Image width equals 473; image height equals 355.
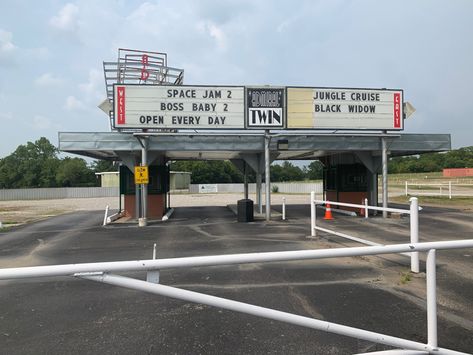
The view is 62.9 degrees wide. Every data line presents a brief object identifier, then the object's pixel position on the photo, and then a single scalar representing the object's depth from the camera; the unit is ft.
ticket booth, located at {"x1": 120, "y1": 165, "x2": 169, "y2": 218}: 63.57
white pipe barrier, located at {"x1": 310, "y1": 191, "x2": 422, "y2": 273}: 21.25
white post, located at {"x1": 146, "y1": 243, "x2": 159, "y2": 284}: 7.97
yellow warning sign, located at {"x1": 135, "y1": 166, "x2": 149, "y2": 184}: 51.67
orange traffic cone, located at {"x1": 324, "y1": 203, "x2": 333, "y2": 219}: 51.74
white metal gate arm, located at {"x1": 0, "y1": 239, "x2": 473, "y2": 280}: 7.14
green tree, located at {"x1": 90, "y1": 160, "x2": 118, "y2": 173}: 313.16
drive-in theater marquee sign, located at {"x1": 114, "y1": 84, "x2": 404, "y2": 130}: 53.88
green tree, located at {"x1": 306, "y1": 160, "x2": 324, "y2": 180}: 372.52
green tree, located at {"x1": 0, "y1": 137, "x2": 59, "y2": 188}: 262.88
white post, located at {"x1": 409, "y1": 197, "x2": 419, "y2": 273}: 21.25
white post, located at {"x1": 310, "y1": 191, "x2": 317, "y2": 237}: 36.42
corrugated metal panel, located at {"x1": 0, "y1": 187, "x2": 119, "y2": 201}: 175.94
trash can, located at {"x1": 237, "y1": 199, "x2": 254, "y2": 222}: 54.13
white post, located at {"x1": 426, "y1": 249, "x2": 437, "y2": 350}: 9.29
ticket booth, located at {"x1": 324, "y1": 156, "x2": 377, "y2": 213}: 64.04
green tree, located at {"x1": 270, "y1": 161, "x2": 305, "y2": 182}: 347.77
